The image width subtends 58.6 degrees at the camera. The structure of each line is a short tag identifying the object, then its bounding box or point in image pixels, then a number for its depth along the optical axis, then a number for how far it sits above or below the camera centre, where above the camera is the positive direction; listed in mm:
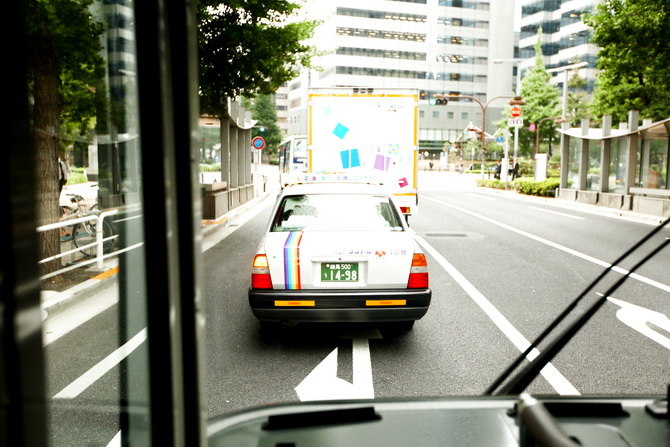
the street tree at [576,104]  63781 +6076
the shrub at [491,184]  40062 -1589
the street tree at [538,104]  58781 +5644
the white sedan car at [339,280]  5684 -1136
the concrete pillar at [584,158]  26547 +148
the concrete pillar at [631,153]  21906 +313
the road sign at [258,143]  33156 +943
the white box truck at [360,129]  13148 +698
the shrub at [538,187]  31516 -1423
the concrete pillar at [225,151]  21938 +329
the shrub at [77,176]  2229 -70
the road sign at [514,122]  40000 +2608
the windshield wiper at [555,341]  1938 -600
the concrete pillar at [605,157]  24172 +179
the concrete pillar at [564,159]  28859 +108
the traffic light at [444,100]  41991 +4398
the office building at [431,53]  97250 +18153
